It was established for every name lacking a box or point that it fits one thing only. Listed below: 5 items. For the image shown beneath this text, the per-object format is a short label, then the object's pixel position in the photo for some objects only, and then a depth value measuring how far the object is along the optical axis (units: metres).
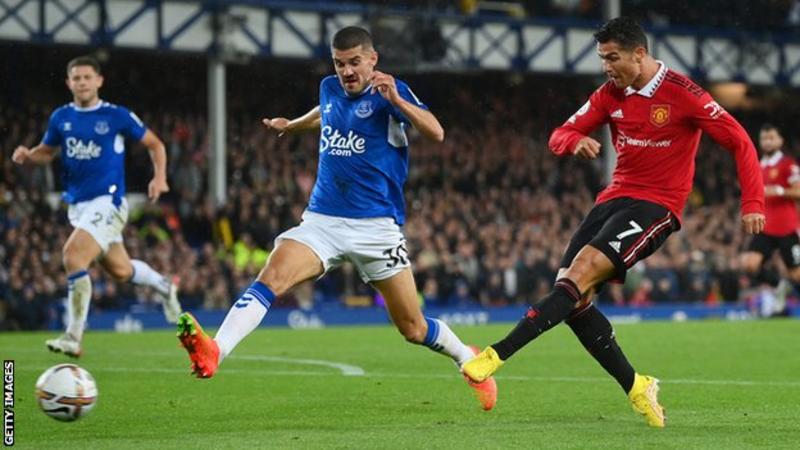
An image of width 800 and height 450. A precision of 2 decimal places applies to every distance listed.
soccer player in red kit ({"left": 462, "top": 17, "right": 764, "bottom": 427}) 15.24
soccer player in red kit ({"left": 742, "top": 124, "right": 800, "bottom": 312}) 34.39
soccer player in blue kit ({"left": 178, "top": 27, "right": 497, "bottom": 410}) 15.30
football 13.30
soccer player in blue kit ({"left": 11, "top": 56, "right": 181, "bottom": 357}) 23.78
